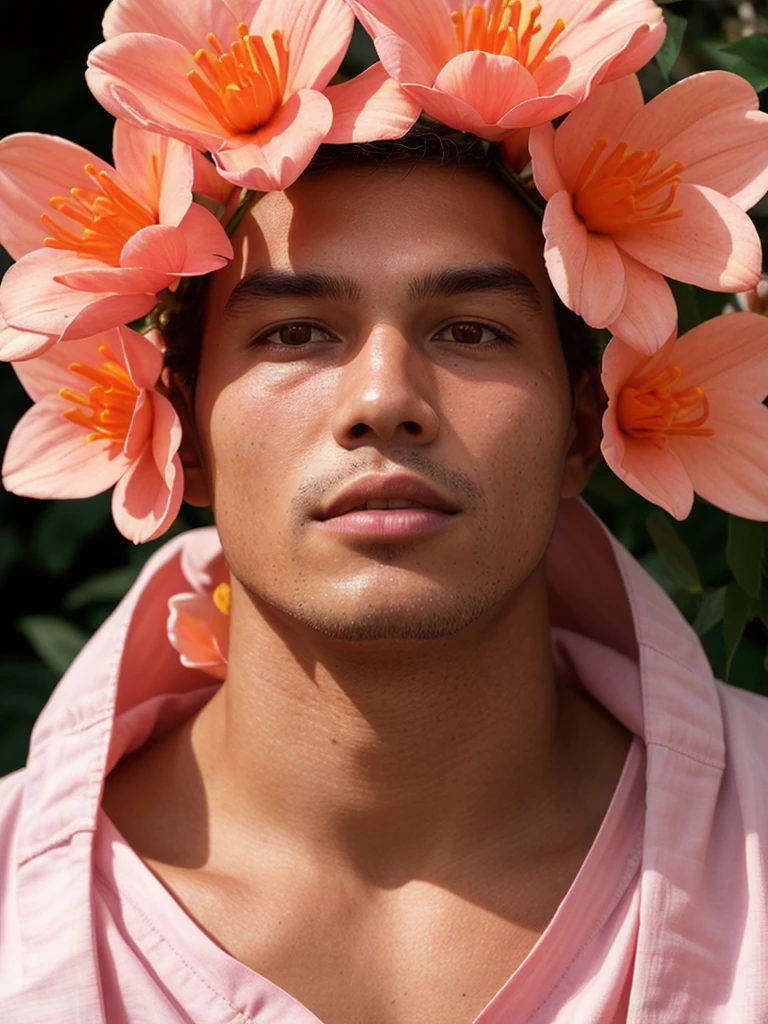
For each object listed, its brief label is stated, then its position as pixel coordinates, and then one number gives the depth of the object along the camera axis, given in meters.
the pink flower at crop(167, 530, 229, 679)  0.71
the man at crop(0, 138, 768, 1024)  0.59
